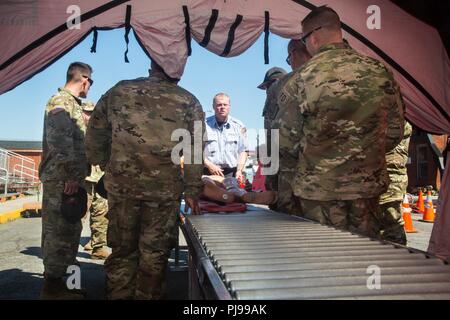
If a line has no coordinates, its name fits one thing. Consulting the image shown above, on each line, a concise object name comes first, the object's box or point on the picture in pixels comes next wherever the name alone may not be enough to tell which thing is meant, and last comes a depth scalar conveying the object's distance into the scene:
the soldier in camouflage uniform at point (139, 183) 2.81
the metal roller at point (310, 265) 1.12
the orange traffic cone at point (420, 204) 11.30
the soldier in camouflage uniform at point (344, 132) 2.34
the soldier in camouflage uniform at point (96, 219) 5.19
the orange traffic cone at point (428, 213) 9.32
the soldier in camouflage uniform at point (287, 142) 2.64
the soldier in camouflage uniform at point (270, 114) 3.75
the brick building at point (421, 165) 17.92
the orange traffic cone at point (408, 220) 7.54
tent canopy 3.91
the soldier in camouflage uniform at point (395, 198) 3.87
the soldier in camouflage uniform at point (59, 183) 3.38
